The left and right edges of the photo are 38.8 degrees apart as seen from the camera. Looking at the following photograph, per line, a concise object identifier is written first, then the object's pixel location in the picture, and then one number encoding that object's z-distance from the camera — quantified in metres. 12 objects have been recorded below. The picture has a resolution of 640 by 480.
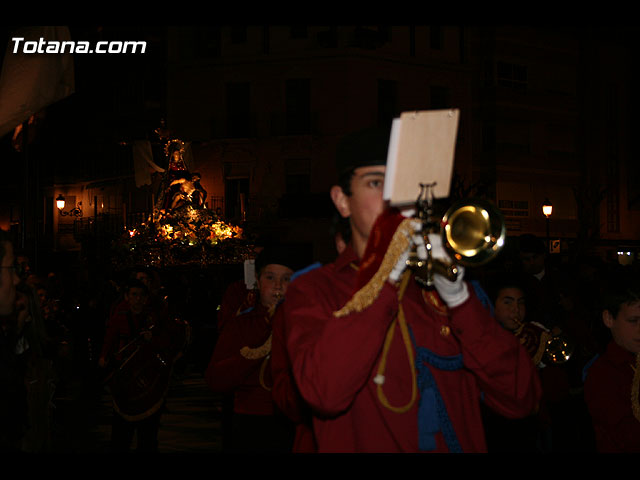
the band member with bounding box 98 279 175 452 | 9.04
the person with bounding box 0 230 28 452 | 4.22
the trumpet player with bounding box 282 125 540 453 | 2.99
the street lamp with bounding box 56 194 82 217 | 41.86
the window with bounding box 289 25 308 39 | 35.91
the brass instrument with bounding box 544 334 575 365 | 6.94
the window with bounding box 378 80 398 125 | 35.78
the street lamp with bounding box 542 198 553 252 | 28.31
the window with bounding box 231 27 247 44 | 36.66
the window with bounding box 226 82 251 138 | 36.47
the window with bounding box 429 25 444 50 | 37.16
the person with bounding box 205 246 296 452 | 6.32
